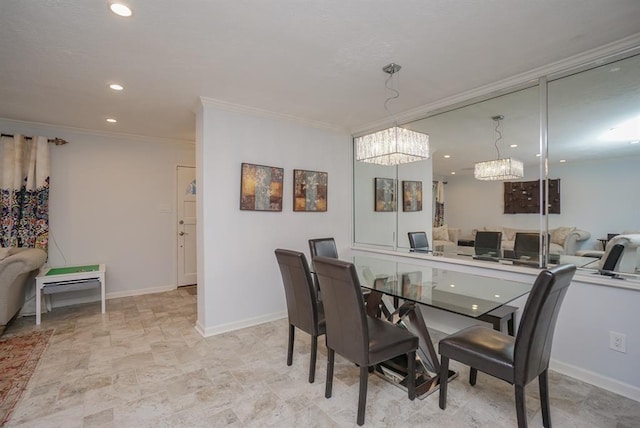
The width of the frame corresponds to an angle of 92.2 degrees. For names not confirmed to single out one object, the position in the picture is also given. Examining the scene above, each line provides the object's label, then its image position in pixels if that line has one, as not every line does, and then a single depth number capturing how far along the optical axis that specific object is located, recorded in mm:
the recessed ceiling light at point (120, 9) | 1704
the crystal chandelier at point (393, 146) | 2502
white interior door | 5004
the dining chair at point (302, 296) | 2229
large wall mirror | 2244
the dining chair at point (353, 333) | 1786
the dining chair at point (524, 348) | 1543
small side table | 3471
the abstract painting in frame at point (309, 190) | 3832
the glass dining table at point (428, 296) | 1999
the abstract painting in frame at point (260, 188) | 3393
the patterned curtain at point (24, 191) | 3707
